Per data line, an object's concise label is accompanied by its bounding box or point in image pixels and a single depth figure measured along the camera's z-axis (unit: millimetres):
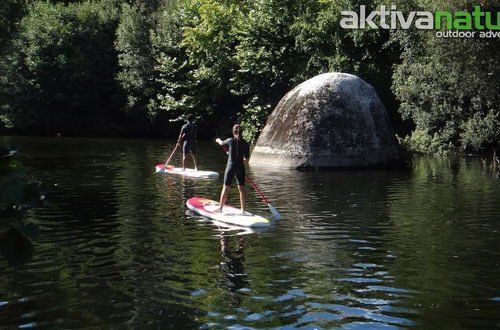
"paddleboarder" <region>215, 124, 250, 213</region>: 15203
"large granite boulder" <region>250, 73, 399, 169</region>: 26156
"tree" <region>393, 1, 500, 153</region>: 28750
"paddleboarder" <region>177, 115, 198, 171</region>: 24172
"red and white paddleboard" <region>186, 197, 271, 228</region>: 13805
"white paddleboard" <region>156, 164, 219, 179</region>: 23141
